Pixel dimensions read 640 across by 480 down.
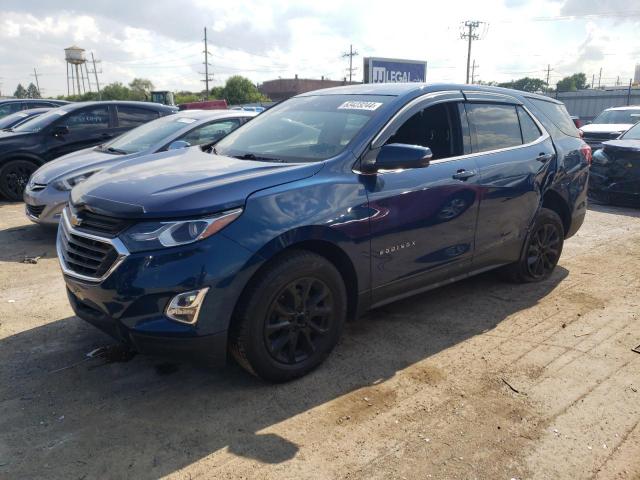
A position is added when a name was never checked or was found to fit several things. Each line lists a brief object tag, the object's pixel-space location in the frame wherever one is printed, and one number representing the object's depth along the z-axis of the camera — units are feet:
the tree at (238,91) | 220.43
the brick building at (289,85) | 217.36
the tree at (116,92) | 263.08
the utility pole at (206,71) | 220.39
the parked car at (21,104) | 53.72
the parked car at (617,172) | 27.76
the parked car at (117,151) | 20.97
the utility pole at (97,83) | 249.43
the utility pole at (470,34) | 181.25
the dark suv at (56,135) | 28.89
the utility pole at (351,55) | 241.55
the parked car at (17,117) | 41.16
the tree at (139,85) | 318.53
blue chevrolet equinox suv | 9.20
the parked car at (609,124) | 36.60
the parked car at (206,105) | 81.27
